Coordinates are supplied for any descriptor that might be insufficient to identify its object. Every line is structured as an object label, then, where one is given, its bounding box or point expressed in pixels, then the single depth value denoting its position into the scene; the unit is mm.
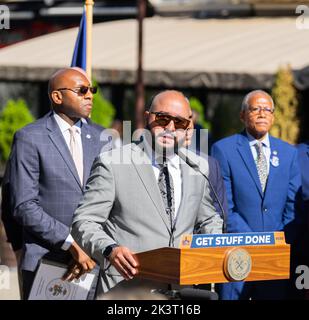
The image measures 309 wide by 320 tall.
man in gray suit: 9069
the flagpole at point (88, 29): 14072
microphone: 9248
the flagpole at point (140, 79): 34789
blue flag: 14233
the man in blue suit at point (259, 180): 13353
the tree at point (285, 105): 32731
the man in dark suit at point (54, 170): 10997
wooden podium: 8325
